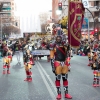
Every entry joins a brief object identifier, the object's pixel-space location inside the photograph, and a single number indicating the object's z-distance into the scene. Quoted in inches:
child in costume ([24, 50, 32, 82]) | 521.7
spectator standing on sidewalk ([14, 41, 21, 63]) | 1010.7
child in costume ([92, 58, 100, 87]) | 435.3
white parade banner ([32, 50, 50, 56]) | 1154.9
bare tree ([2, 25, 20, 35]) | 3631.9
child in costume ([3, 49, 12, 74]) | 659.9
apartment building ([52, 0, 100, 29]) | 2448.6
